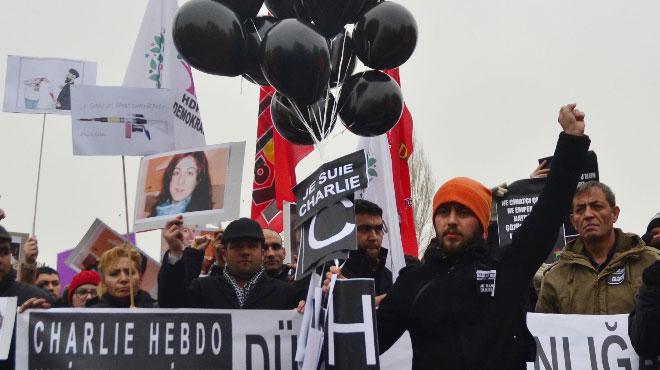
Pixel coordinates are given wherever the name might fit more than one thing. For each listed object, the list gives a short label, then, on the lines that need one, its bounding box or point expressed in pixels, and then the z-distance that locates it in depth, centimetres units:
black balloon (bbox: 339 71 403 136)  542
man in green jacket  438
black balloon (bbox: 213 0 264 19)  530
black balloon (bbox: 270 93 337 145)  538
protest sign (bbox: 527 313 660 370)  444
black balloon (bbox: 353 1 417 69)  541
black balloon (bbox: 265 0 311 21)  537
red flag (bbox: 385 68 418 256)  692
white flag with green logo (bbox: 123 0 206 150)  745
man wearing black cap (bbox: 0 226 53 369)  498
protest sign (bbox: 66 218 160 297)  593
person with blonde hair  480
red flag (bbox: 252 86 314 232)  748
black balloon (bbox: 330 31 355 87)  558
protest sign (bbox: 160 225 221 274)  447
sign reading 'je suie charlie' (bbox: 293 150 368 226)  375
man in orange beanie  305
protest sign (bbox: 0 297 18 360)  458
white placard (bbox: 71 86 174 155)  550
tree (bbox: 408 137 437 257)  2606
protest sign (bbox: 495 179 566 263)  530
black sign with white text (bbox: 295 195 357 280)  369
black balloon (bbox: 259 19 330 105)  491
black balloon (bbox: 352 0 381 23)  554
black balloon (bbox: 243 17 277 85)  532
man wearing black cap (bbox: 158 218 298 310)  470
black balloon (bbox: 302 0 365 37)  526
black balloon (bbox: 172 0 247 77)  511
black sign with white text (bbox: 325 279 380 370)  349
